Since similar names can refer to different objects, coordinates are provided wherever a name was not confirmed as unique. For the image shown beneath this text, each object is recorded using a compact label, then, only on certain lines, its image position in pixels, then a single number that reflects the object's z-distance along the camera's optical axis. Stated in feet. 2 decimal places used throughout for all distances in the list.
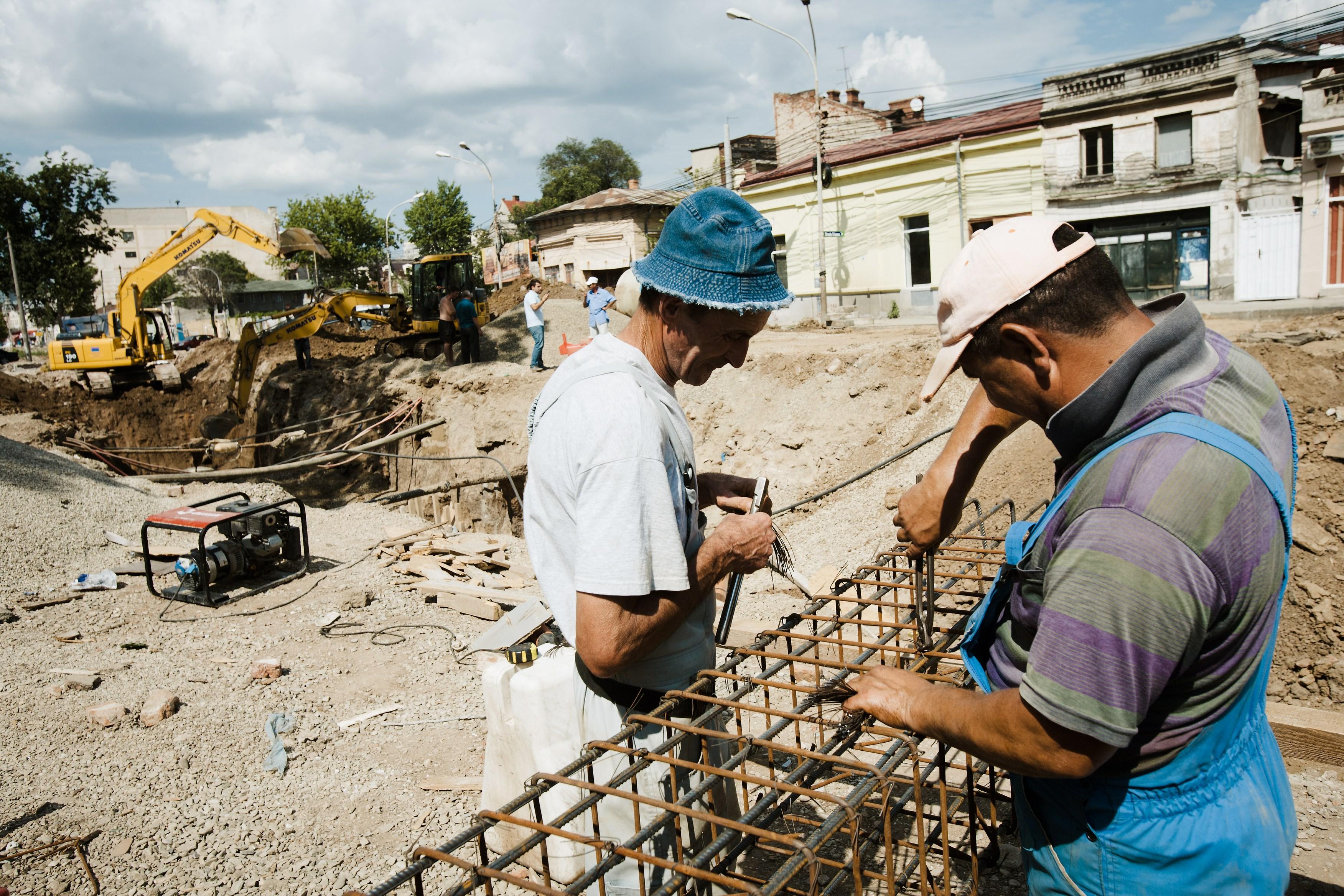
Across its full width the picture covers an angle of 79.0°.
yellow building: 69.26
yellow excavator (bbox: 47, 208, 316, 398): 59.57
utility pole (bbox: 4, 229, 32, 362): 98.02
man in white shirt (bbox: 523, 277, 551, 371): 54.24
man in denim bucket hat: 5.67
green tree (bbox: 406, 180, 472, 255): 163.53
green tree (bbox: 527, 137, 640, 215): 193.88
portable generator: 24.06
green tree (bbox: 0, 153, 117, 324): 100.12
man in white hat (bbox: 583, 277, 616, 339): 54.24
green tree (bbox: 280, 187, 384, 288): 148.46
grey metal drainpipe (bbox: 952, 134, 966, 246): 70.90
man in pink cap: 3.98
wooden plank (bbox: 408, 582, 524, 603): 24.48
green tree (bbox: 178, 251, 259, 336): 192.44
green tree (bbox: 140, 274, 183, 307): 191.21
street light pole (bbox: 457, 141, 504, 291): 101.99
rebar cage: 4.89
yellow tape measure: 10.53
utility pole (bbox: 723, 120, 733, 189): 98.37
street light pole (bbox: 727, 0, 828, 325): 66.54
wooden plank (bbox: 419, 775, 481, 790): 14.76
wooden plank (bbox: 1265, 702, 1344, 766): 11.72
